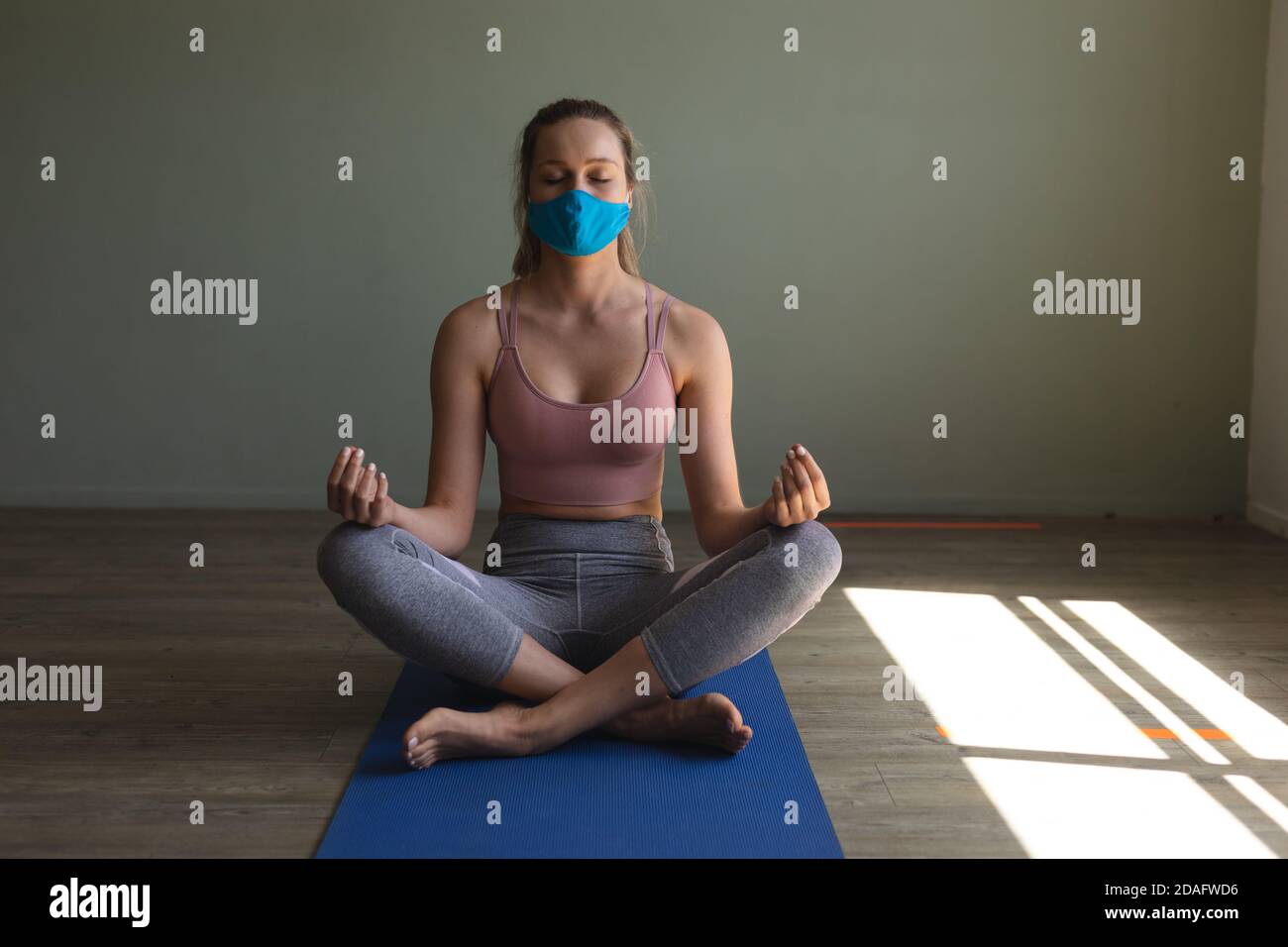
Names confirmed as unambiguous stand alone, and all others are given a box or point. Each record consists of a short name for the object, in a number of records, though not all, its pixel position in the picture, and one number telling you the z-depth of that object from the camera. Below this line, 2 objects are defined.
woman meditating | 1.97
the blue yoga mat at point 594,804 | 1.68
